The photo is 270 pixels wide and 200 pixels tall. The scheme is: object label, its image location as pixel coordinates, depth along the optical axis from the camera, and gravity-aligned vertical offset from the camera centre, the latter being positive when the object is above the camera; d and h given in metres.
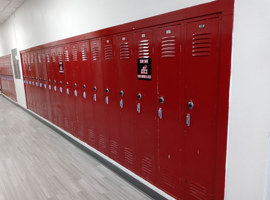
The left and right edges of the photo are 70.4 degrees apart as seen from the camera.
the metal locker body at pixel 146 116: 2.10 -0.57
